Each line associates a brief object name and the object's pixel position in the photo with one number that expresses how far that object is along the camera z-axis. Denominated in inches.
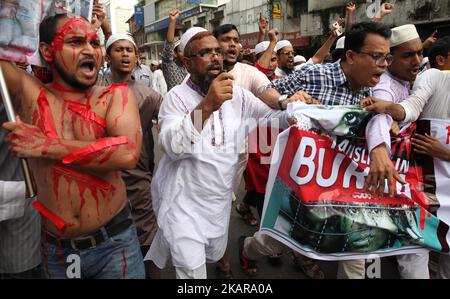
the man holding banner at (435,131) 92.7
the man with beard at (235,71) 128.2
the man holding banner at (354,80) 83.4
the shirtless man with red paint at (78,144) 63.6
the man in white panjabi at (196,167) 84.1
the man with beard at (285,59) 212.3
